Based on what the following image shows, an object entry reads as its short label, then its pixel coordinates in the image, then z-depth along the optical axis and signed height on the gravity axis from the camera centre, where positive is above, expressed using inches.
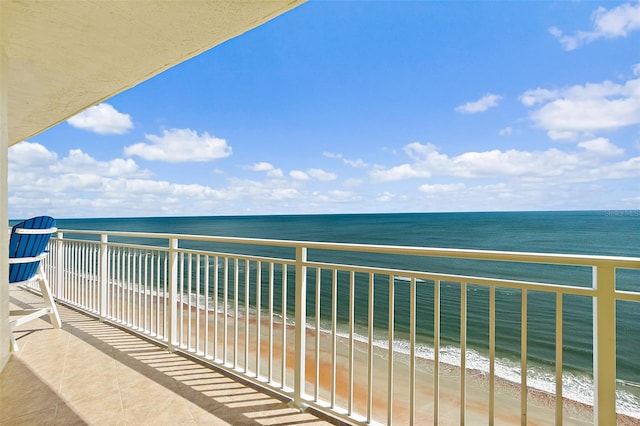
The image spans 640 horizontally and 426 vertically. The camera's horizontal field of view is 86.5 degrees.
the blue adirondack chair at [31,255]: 115.9 -14.2
